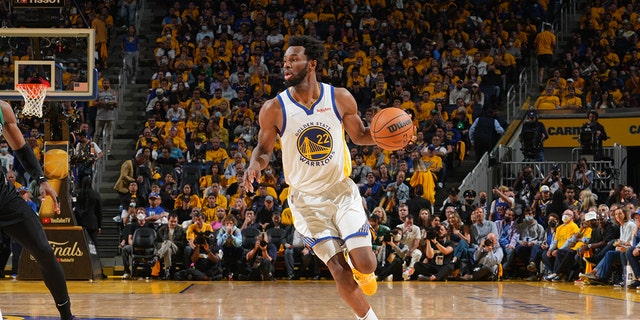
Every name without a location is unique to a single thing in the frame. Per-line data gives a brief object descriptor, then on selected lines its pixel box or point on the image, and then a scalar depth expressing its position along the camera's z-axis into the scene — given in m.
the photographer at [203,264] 14.90
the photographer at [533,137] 17.77
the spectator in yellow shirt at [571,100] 19.71
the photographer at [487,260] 14.92
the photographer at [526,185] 16.78
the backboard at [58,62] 13.29
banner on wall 19.09
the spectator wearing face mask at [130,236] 15.28
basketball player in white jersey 6.40
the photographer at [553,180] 16.45
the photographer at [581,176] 16.44
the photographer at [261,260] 14.91
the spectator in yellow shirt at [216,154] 18.02
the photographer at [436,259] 14.90
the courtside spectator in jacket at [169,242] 15.05
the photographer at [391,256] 14.84
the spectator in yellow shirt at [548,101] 19.81
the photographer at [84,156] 15.16
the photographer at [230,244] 15.07
